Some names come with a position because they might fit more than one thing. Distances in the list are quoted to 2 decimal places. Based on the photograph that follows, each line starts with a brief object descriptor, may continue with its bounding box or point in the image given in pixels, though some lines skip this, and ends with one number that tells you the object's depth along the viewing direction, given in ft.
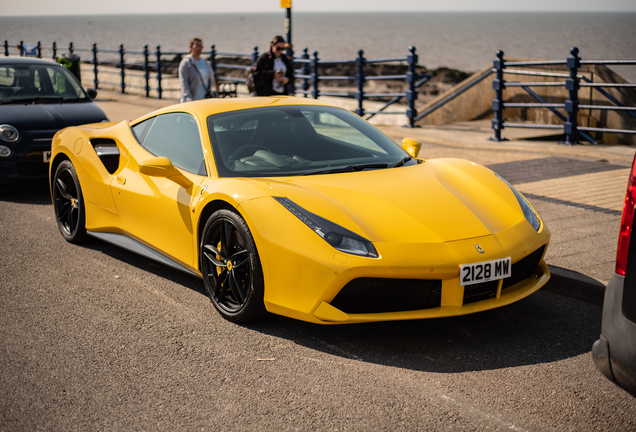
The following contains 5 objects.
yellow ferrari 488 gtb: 11.71
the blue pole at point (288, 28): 49.19
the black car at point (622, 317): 8.09
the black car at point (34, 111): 25.72
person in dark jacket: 33.99
